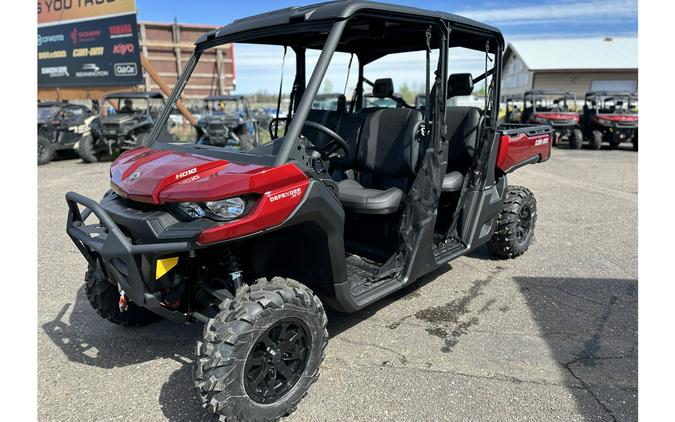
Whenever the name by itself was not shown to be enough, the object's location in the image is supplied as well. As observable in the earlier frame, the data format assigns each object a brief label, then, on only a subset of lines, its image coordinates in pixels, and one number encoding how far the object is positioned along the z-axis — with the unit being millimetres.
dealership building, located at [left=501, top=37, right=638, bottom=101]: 28125
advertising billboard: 14828
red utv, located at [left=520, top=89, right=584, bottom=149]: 15648
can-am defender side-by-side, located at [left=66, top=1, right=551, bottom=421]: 2180
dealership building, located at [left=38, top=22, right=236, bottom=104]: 15883
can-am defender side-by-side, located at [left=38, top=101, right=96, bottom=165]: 11789
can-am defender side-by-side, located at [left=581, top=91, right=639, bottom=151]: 15250
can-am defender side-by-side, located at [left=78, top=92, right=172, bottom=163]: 11539
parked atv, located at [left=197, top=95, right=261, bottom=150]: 11961
